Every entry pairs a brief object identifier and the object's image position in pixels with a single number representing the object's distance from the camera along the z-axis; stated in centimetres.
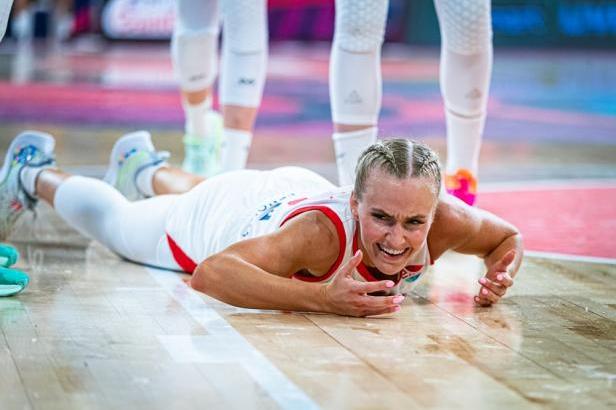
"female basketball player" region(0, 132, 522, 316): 672
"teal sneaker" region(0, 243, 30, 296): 732
